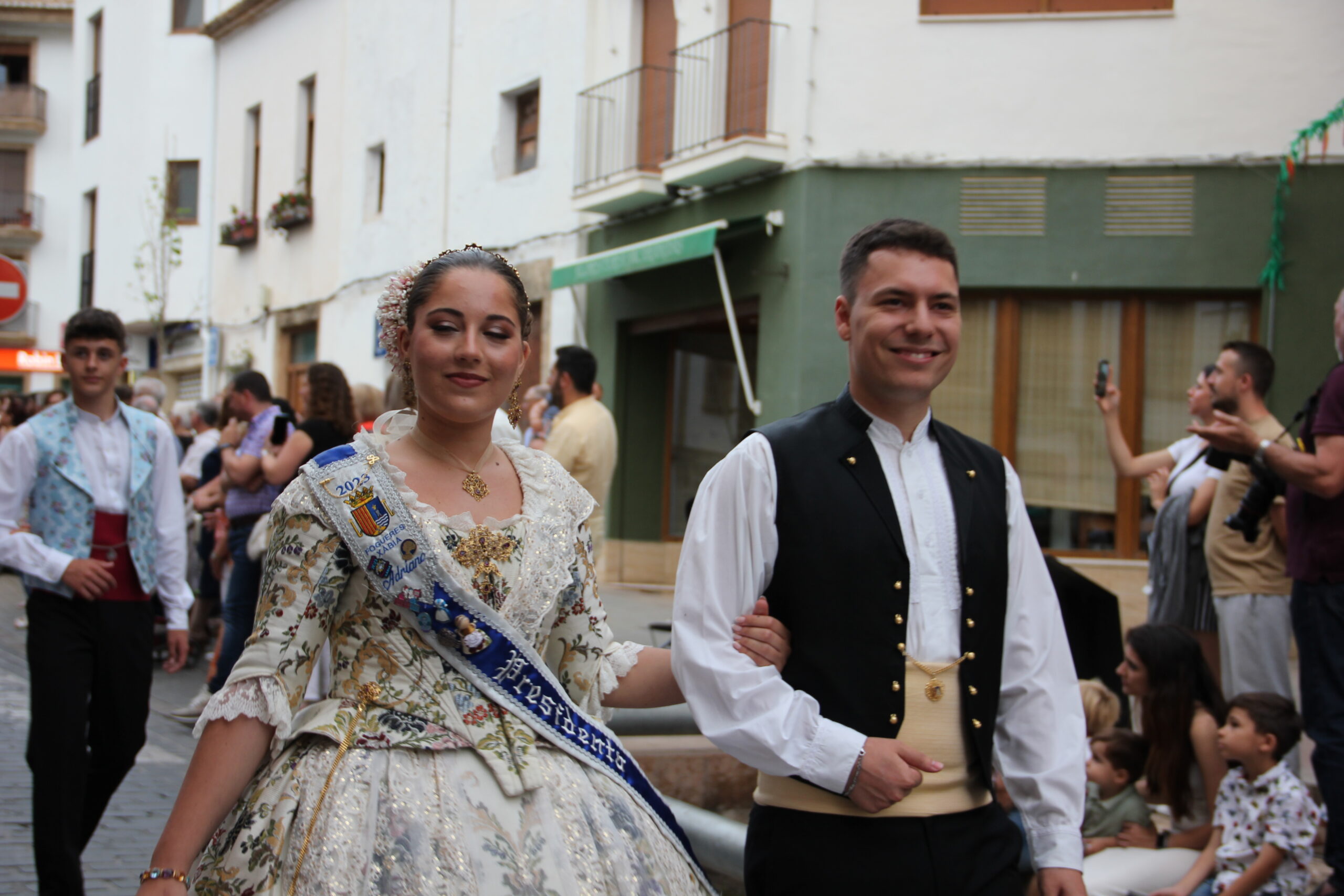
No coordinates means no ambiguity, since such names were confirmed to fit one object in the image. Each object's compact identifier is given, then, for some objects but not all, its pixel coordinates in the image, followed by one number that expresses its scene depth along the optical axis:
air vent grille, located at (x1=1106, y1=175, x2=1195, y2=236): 11.80
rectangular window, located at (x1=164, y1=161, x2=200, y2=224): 26.20
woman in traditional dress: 2.29
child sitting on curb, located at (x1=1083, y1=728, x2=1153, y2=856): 5.27
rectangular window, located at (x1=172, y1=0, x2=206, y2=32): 26.64
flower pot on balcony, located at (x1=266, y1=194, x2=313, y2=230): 21.97
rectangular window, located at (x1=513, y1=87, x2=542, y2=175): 17.14
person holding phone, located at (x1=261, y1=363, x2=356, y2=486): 7.00
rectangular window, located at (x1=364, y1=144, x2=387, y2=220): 20.39
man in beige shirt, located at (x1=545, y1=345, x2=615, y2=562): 7.88
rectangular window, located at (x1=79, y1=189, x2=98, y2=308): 31.94
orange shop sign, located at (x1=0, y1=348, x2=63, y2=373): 21.23
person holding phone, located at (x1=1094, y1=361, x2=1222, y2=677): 6.57
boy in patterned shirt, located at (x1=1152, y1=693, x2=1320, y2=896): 4.67
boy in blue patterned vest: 4.48
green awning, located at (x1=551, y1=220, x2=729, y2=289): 13.20
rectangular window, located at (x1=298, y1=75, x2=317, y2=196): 22.30
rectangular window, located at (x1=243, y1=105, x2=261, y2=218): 24.34
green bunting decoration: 11.35
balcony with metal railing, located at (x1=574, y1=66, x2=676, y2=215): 14.64
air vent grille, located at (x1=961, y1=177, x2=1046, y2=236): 12.17
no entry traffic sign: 8.75
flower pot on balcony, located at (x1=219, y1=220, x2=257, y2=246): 23.97
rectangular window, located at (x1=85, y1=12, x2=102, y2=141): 30.89
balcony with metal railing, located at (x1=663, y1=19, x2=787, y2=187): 13.10
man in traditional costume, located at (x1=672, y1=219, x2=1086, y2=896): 2.47
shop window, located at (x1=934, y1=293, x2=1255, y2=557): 12.10
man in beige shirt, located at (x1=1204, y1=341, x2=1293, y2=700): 5.82
